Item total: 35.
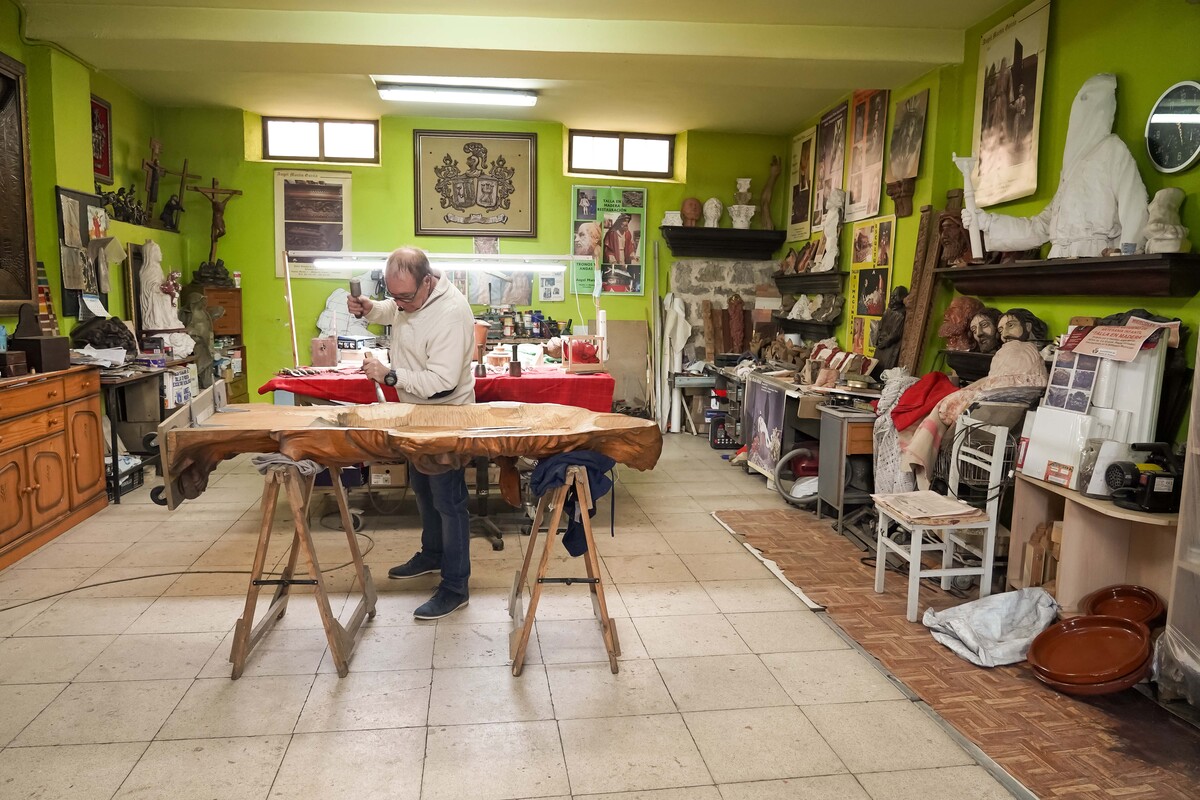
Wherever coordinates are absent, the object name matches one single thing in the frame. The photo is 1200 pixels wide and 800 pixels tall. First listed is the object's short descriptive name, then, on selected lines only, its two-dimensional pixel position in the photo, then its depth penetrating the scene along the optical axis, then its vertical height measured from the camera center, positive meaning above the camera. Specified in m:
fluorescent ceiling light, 6.47 +1.70
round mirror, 3.27 +0.79
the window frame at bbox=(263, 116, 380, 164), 7.75 +1.52
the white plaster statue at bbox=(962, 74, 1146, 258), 3.48 +0.57
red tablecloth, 5.16 -0.57
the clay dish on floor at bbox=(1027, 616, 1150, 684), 2.92 -1.29
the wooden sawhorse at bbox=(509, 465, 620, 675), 3.06 -1.06
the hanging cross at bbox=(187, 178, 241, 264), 7.32 +0.89
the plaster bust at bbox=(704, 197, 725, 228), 7.85 +0.95
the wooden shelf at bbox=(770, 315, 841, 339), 6.84 -0.17
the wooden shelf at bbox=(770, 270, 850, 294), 6.61 +0.23
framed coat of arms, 7.73 +1.17
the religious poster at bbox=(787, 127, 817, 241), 7.41 +1.18
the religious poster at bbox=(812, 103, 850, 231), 6.66 +1.32
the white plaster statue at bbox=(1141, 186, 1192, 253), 3.23 +0.37
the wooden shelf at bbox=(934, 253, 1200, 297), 3.24 +0.17
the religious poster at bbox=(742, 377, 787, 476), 5.90 -0.91
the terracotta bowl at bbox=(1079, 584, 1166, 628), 3.16 -1.18
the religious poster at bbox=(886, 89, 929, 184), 5.26 +1.18
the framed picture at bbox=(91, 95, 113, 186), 6.27 +1.22
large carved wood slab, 3.01 -0.53
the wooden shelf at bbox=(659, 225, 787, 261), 7.86 +0.65
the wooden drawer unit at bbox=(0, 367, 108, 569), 4.14 -0.94
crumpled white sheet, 3.24 -1.34
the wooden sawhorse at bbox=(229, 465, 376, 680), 2.96 -1.07
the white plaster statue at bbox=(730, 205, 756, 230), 7.92 +0.92
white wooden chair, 3.56 -0.93
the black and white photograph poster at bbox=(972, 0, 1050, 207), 4.23 +1.16
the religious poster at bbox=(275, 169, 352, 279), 7.62 +0.80
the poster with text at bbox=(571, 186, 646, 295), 8.02 +0.67
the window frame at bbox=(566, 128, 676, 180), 8.05 +1.58
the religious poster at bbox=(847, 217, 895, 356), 5.75 +0.25
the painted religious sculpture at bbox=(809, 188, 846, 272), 6.47 +0.68
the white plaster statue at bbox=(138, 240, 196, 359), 6.48 -0.09
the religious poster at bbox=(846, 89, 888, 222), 5.90 +1.21
